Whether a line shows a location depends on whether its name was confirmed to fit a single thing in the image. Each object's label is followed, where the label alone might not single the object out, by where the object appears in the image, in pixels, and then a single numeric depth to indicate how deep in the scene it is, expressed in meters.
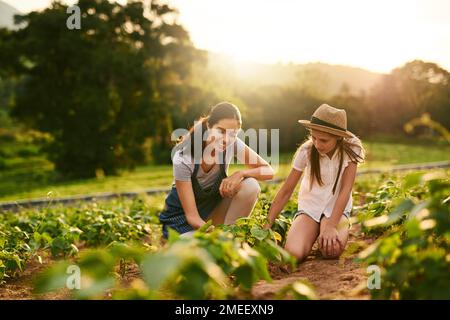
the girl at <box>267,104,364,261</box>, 3.96
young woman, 4.25
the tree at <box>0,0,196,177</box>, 22.11
